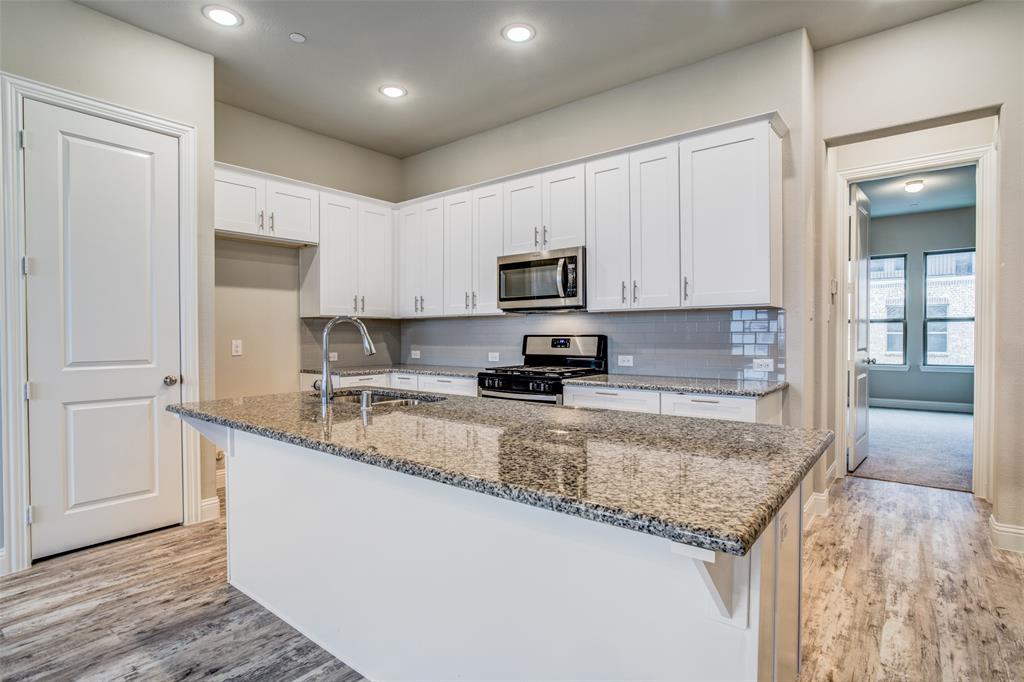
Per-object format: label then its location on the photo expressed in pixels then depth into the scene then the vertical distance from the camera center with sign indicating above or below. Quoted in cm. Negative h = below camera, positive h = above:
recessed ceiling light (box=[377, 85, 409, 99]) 377 +178
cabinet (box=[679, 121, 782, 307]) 289 +68
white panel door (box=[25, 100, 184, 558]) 264 +4
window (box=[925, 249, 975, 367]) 721 +38
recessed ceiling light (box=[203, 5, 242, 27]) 281 +174
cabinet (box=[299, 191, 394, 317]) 430 +61
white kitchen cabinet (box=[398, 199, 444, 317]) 449 +66
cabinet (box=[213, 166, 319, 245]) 369 +95
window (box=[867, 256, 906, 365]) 770 +39
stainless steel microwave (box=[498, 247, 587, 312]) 360 +39
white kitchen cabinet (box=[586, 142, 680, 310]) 322 +67
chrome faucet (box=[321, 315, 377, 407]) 205 -12
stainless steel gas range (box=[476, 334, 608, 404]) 339 -24
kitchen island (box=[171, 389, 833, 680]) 98 -50
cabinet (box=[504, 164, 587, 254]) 364 +90
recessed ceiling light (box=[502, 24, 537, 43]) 302 +178
